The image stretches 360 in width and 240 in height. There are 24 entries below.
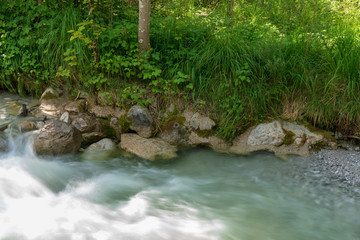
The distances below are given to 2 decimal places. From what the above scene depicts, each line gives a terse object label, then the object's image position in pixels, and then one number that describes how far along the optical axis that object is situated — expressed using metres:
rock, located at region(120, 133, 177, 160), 4.46
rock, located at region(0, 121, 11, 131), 4.74
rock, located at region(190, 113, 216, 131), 4.74
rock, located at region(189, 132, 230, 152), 4.70
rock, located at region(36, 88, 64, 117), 5.23
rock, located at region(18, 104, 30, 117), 5.09
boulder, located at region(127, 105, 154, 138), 4.80
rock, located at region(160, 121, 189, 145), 4.80
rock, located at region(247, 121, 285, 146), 4.58
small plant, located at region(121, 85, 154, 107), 4.79
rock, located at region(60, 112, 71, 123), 4.80
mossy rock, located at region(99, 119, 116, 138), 4.91
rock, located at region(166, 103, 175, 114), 4.90
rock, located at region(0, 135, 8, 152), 4.40
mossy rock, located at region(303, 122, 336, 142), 4.57
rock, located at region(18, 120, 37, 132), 4.74
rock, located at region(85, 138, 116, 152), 4.59
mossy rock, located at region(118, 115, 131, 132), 4.87
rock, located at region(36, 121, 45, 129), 4.85
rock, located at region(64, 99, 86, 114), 5.15
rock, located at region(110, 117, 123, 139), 4.90
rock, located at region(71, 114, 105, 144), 4.72
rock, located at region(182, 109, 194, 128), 4.83
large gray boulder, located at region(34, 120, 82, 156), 4.33
